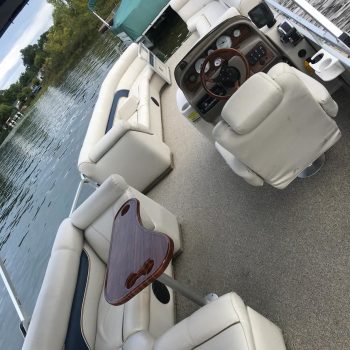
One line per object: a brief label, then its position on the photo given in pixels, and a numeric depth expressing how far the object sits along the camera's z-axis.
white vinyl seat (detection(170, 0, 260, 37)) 4.17
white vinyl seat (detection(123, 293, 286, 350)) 1.64
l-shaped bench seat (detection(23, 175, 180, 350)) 2.25
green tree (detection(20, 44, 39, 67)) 45.91
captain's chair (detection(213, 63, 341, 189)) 2.00
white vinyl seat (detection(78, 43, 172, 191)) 3.74
